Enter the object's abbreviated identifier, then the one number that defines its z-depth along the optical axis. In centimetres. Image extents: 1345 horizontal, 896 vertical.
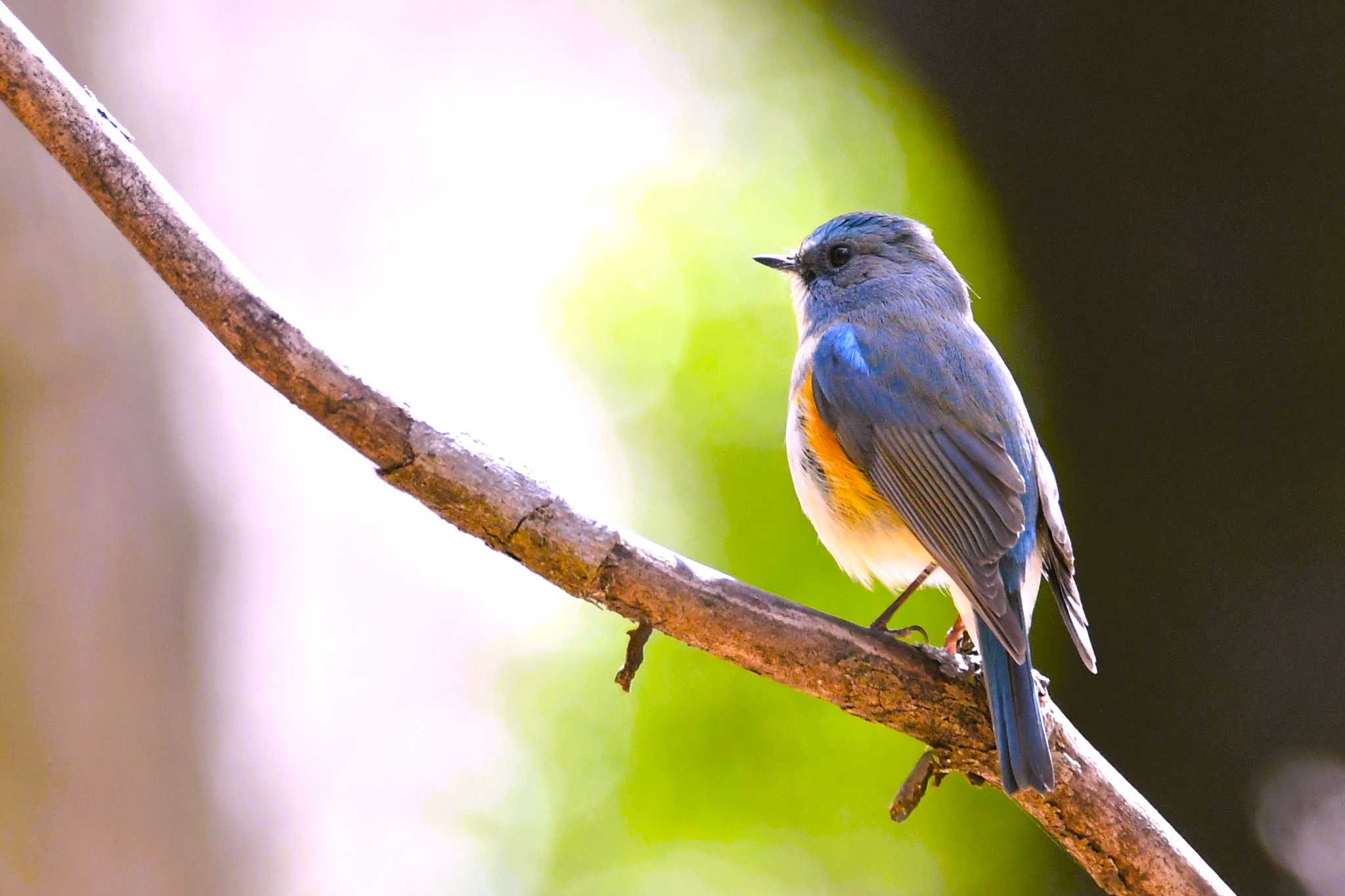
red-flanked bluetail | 527
